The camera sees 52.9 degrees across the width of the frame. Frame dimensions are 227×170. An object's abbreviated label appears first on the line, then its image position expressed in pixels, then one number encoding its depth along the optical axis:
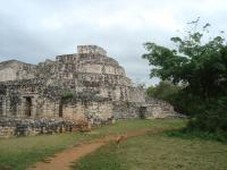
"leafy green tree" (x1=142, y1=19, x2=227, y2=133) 10.97
